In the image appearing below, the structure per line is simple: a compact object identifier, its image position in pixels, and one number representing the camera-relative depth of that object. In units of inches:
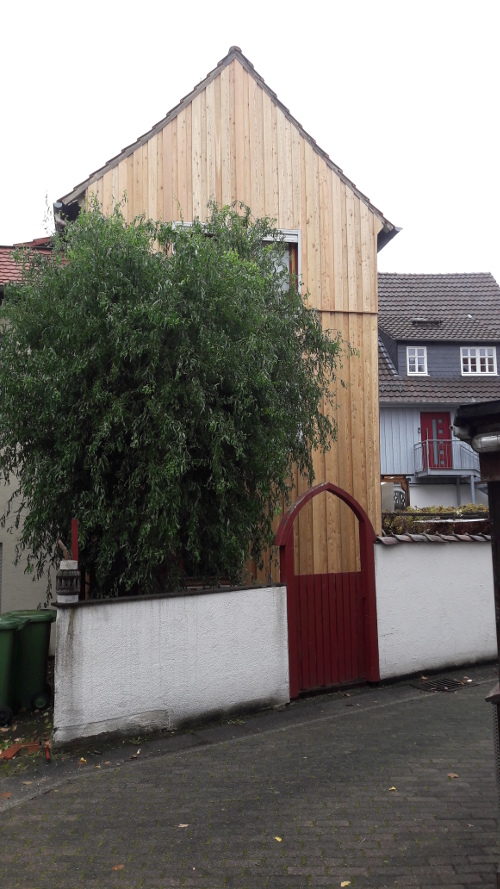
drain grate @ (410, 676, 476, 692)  344.5
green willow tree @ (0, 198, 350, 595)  282.8
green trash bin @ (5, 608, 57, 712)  307.4
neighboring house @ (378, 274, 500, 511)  1100.5
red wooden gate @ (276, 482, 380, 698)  324.8
